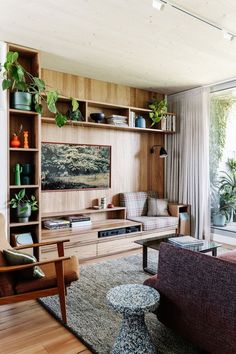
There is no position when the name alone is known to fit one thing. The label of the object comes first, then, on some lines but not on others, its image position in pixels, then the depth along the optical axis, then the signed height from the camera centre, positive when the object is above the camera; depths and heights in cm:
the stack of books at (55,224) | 392 -69
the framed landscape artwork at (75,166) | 418 +12
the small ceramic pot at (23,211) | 335 -45
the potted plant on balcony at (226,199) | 482 -43
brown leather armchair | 213 -85
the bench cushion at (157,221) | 445 -76
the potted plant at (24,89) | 291 +96
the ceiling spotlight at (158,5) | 239 +143
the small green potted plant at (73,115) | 408 +84
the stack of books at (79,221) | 412 -69
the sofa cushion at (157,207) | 490 -57
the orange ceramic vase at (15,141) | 341 +39
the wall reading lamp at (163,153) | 509 +37
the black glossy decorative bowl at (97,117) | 439 +88
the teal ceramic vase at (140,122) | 487 +88
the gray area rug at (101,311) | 201 -118
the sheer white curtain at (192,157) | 487 +30
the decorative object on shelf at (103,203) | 459 -47
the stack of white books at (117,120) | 453 +86
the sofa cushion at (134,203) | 480 -49
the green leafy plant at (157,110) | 497 +112
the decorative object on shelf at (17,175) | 342 -2
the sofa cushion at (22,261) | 218 -66
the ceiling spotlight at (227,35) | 296 +145
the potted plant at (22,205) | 335 -37
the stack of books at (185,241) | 318 -76
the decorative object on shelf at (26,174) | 349 +0
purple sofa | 157 -74
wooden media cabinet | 374 -86
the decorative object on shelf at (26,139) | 350 +43
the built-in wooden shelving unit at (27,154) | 342 +26
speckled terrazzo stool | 173 -93
